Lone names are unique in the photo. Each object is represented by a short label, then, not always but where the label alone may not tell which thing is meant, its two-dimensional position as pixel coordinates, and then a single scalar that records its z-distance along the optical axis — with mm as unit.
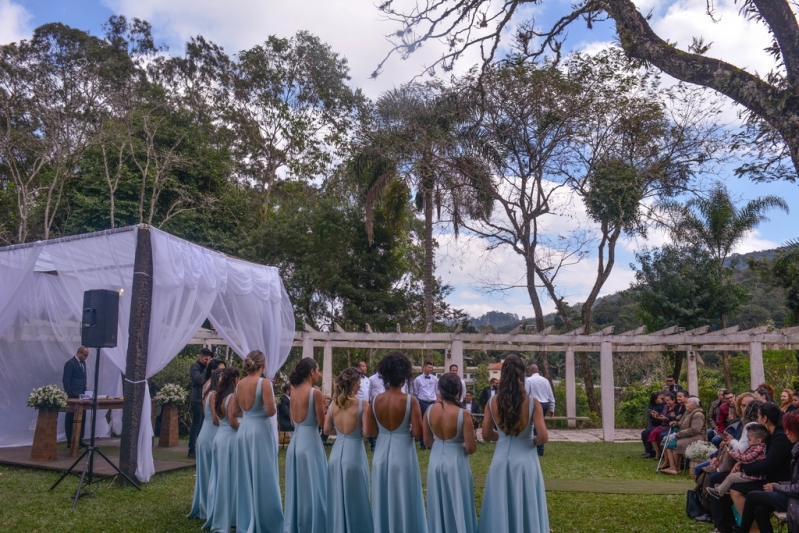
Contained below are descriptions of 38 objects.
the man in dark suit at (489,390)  11116
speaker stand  6891
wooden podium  9445
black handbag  6688
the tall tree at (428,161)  18875
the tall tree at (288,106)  28656
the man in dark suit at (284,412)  10122
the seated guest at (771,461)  5387
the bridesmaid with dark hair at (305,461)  5426
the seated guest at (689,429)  9797
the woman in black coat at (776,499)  4926
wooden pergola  14320
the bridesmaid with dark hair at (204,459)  6520
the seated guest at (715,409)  9633
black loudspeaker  7195
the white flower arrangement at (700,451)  7707
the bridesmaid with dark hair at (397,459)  4894
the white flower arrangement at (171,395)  10938
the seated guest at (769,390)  8236
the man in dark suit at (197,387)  9367
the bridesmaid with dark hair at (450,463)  4750
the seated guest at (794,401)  6798
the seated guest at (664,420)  11086
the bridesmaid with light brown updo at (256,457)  5801
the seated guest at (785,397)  8273
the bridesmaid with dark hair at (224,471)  6004
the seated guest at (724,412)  9383
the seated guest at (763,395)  8086
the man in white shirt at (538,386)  11641
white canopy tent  8344
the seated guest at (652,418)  11688
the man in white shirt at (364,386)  11305
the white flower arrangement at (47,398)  9320
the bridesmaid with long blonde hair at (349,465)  5090
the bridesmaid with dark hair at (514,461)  4620
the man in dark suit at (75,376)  10250
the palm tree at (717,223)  19531
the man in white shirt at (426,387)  11641
